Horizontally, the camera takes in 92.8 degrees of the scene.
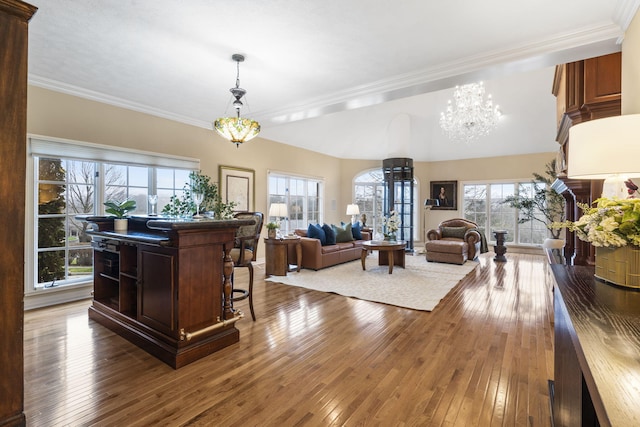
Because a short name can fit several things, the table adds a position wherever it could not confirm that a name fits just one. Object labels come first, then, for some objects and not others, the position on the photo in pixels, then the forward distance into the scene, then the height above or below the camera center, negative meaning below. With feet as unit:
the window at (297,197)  24.54 +1.31
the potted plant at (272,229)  18.01 -1.04
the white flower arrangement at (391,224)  20.38 -0.74
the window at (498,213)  27.99 +0.11
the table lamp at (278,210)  18.13 +0.10
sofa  18.93 -2.56
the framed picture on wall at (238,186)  19.92 +1.69
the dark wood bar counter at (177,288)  7.95 -2.22
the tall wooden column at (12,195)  4.01 +0.18
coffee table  18.42 -2.38
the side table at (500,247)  23.76 -2.57
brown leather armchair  21.54 -2.15
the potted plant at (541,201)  24.49 +1.10
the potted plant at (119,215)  10.82 -0.19
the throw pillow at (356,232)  23.63 -1.50
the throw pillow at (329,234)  20.53 -1.51
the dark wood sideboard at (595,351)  2.02 -1.17
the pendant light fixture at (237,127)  12.11 +3.40
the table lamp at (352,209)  25.79 +0.29
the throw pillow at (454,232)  24.76 -1.49
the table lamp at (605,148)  4.59 +1.07
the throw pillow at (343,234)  21.63 -1.56
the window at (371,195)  32.35 +1.89
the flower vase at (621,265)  4.21 -0.71
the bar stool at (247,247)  10.66 -1.28
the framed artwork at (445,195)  30.66 +1.90
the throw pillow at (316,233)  19.88 -1.37
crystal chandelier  20.45 +7.13
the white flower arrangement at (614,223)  4.23 -0.11
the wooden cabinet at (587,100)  8.38 +3.26
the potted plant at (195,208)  10.21 +0.17
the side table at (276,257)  17.84 -2.66
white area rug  13.70 -3.71
